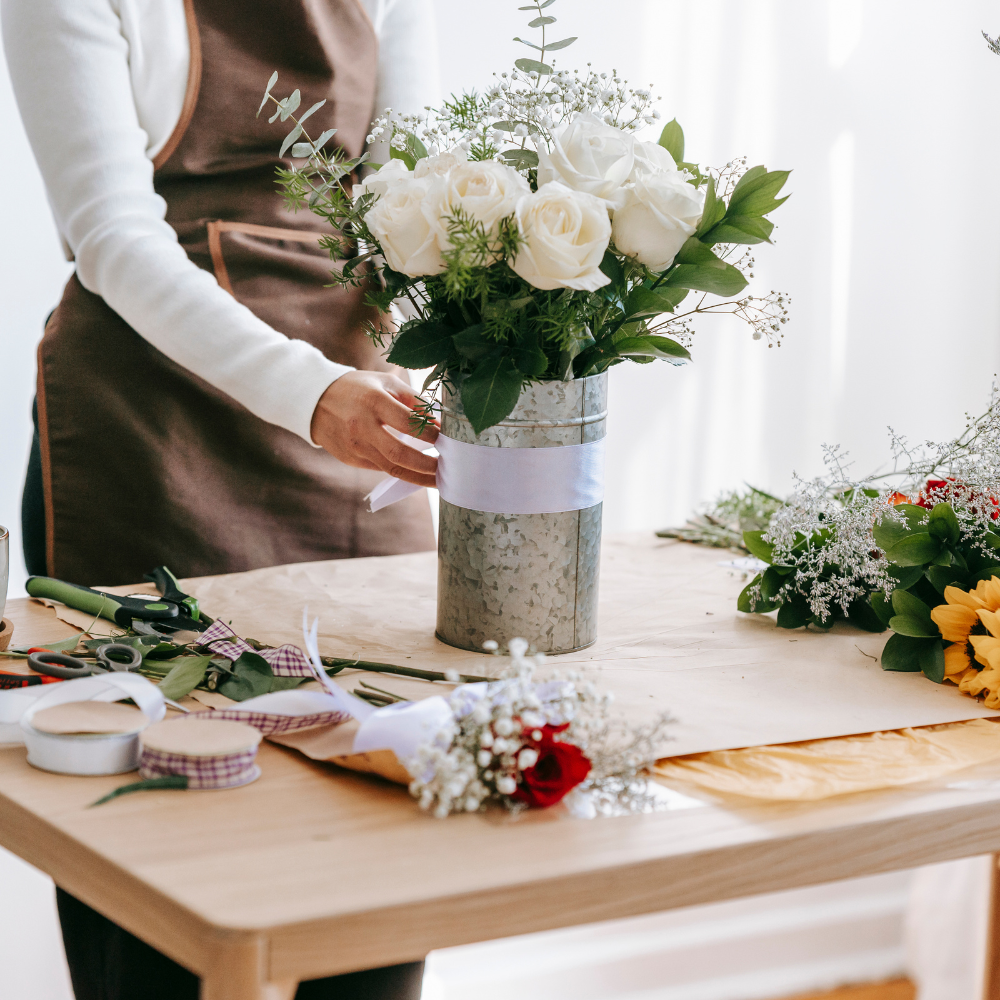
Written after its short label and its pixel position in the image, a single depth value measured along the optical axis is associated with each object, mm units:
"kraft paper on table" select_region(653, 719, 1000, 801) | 2011
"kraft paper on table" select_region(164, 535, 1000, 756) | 2123
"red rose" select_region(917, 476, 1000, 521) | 2230
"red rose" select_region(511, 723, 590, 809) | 1973
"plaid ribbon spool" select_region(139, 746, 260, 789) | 1983
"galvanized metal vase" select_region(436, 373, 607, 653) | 2196
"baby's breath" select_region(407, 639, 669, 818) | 1961
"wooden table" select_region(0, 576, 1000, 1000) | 1865
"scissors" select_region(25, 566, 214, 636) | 2269
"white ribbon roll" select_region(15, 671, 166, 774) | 1998
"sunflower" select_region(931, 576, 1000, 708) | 2144
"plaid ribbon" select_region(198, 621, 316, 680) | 2151
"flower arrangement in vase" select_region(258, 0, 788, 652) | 2098
